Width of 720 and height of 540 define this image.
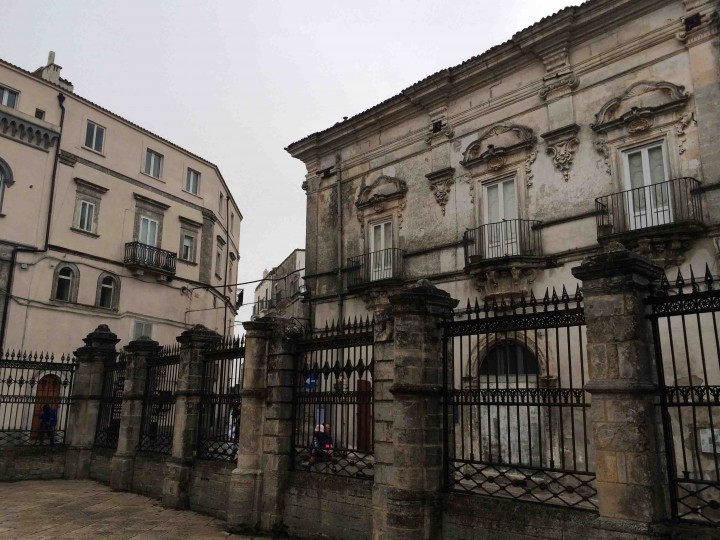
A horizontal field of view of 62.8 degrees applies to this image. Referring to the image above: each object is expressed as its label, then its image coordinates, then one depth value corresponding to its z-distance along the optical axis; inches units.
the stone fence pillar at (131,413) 538.9
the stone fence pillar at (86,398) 615.8
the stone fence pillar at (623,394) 226.2
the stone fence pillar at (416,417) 298.2
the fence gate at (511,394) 265.1
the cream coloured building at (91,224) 883.4
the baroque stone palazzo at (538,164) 518.0
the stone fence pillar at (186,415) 461.7
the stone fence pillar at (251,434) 391.2
